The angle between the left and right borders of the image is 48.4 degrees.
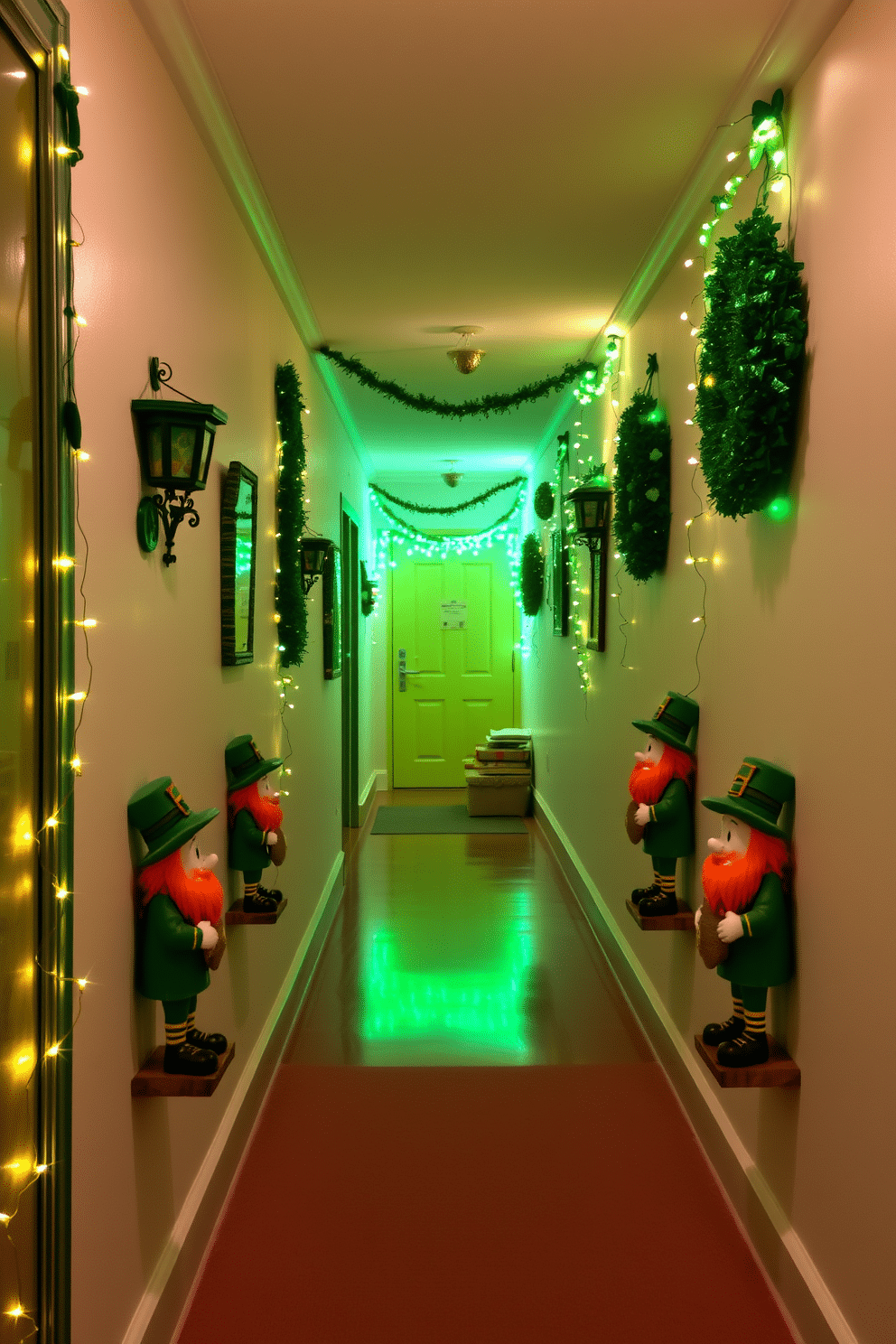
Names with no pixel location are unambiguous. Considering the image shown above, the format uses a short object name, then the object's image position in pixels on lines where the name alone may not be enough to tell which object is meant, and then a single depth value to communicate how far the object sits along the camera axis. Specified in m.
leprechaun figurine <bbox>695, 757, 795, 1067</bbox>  2.06
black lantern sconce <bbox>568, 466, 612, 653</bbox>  4.04
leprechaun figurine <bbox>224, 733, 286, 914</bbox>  2.74
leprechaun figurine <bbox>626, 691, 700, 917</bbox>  2.91
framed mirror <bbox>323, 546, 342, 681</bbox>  4.73
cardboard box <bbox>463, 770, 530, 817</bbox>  7.38
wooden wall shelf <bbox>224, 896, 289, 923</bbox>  2.71
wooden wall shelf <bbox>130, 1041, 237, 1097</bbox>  1.87
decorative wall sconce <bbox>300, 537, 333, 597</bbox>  3.83
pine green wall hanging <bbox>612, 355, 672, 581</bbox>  3.23
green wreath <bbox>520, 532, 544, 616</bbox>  7.14
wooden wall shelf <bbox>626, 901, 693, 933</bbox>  2.89
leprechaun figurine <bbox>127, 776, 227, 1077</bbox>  1.88
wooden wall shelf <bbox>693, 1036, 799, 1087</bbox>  2.03
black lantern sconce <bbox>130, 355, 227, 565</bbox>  1.91
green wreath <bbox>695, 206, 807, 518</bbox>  2.02
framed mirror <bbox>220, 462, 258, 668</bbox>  2.62
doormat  6.89
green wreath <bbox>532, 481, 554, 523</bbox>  6.47
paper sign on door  8.70
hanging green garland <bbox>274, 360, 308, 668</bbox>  3.48
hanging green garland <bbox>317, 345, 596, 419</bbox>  4.56
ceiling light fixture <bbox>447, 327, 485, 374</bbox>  4.38
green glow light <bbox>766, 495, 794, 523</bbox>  2.13
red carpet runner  2.06
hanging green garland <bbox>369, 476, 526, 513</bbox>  7.73
